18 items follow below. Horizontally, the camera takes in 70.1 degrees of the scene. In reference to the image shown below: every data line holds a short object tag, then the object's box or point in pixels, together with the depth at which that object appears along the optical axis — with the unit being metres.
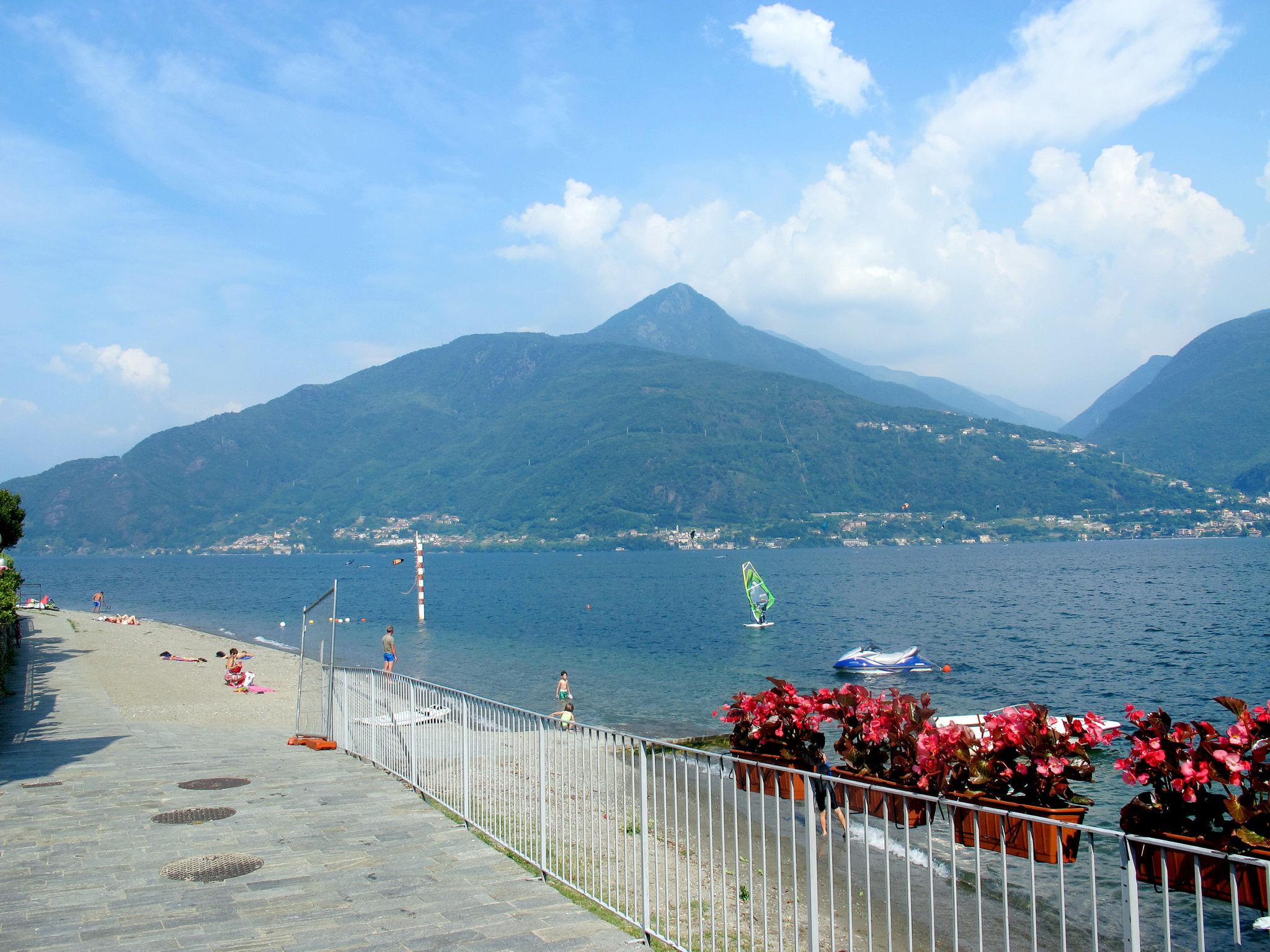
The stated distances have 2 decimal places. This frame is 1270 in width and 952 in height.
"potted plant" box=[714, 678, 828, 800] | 8.97
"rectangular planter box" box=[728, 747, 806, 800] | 8.45
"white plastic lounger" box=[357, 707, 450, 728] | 10.91
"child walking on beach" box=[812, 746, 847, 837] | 5.62
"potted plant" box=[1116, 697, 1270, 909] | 4.95
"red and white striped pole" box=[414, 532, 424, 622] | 69.44
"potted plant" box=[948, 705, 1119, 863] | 6.37
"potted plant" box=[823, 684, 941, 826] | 7.30
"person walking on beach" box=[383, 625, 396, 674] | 31.92
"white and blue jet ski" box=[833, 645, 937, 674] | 41.03
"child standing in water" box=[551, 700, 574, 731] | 20.59
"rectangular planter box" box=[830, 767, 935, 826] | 6.82
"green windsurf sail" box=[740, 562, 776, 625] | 59.38
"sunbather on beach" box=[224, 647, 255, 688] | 30.05
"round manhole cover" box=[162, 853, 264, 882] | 7.93
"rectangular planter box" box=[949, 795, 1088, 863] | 5.83
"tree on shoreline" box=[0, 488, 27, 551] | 34.94
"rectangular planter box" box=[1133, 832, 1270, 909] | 4.50
